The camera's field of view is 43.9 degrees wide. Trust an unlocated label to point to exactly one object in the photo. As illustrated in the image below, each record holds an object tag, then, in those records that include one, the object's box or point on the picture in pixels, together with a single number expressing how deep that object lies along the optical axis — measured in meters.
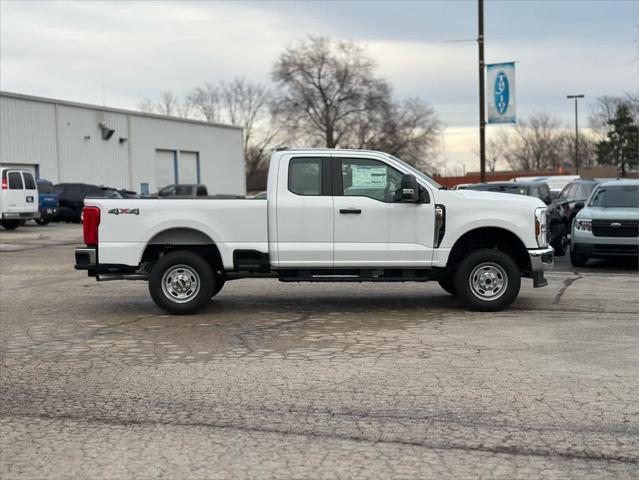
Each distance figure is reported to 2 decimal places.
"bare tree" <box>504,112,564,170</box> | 107.56
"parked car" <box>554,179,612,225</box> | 19.73
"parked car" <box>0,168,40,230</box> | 27.41
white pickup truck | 10.03
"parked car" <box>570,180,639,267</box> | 14.91
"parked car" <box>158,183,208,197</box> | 39.49
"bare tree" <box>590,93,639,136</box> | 89.72
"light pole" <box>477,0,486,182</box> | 25.58
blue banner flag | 23.72
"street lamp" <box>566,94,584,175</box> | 69.12
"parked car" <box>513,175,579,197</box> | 44.31
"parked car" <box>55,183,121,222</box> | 34.19
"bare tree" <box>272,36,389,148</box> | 71.56
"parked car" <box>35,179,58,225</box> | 31.05
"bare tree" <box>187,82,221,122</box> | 96.51
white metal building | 38.31
